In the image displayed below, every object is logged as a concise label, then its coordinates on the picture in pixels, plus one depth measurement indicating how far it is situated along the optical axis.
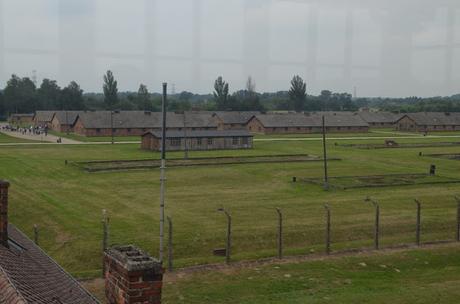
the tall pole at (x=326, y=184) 32.29
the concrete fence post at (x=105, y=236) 15.21
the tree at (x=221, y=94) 129.50
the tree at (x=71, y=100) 118.12
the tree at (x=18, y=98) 121.12
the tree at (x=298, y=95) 139.00
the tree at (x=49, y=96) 119.96
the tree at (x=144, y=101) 121.31
